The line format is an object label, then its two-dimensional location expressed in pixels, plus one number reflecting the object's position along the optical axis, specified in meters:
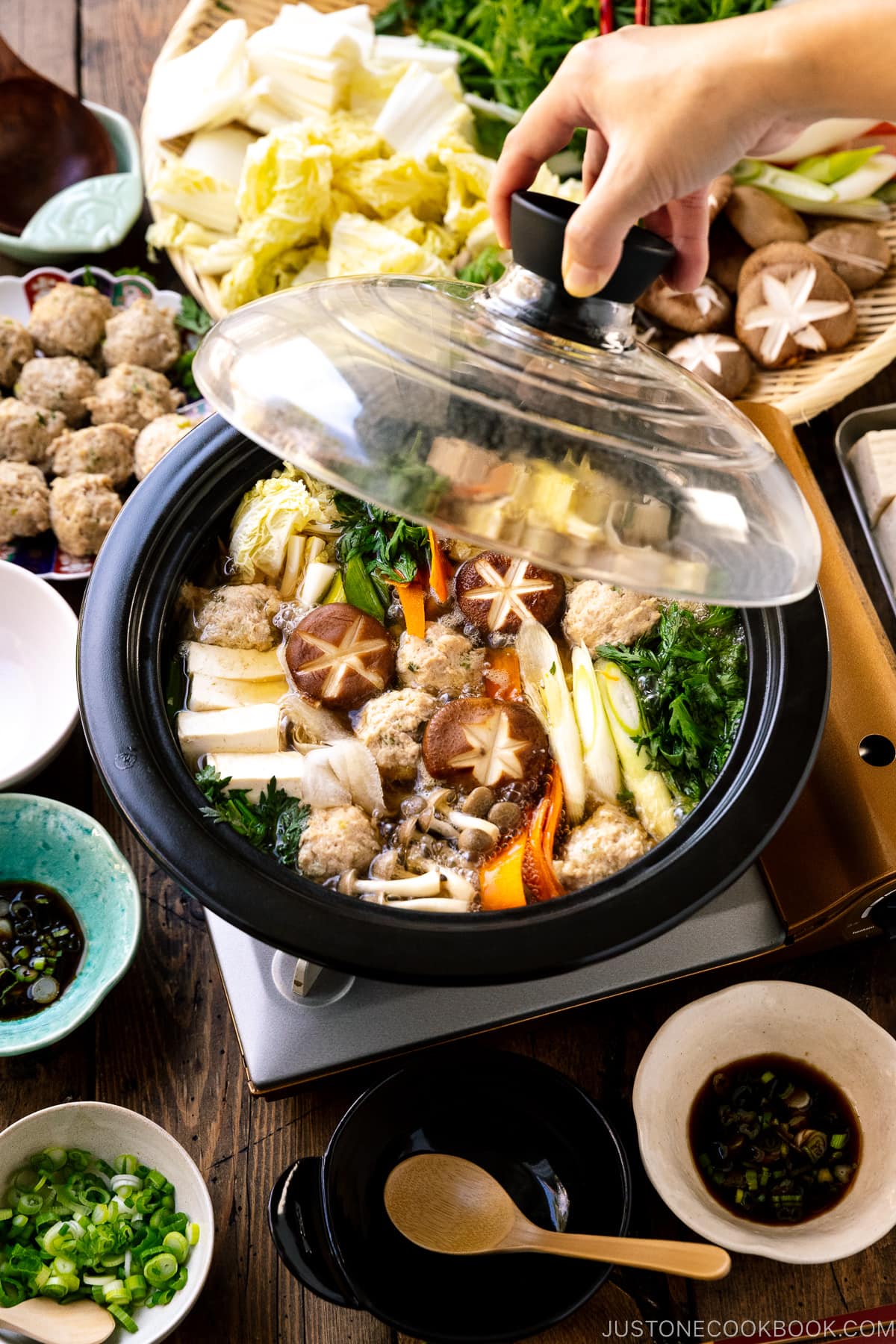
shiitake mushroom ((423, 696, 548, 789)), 1.80
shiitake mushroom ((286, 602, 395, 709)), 1.87
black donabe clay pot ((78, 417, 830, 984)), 1.48
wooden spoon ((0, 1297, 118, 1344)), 1.67
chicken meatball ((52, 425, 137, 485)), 2.55
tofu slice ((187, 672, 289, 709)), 1.85
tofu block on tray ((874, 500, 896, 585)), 2.50
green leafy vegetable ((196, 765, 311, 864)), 1.72
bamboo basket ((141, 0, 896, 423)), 2.46
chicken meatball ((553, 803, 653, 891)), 1.69
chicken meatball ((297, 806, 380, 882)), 1.69
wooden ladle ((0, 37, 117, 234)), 2.87
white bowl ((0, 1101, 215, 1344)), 1.79
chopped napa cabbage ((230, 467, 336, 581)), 1.93
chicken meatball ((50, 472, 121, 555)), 2.42
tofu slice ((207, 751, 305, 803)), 1.75
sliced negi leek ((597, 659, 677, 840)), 1.78
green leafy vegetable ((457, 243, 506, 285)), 2.69
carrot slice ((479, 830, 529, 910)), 1.70
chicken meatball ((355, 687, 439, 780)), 1.82
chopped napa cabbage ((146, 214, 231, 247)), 2.80
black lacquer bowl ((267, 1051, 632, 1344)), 1.73
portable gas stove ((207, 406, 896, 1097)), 1.78
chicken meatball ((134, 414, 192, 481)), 2.51
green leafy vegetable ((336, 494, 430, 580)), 1.98
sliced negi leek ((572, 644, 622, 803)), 1.84
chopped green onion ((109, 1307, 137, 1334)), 1.74
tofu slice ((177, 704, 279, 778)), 1.78
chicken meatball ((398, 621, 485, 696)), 1.88
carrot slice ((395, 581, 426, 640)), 1.95
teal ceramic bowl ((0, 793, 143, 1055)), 1.92
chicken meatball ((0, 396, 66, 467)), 2.59
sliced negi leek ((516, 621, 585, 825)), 1.83
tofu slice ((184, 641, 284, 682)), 1.86
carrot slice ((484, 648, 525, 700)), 1.92
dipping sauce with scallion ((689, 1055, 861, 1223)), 1.90
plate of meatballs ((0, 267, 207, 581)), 2.46
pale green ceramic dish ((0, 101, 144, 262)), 2.85
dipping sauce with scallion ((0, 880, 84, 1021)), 2.02
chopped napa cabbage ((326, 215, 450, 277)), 2.70
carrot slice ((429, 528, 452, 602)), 1.97
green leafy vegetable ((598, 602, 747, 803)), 1.78
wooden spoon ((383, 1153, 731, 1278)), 1.67
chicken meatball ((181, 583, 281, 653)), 1.90
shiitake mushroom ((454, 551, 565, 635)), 1.95
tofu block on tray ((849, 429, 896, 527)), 2.50
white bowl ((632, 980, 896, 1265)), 1.76
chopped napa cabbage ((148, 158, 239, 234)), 2.82
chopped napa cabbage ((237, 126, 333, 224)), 2.74
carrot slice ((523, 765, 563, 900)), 1.71
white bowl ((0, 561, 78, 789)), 2.24
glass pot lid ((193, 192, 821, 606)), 1.24
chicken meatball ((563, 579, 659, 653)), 1.90
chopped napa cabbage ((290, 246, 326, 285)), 2.89
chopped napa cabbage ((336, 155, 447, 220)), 2.86
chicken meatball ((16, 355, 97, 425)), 2.66
